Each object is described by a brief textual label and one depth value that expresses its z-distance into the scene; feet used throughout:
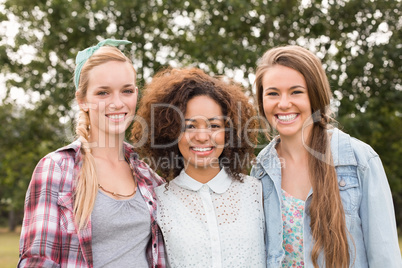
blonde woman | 7.09
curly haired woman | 8.04
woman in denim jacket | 7.66
